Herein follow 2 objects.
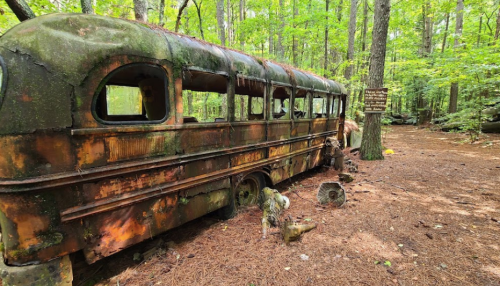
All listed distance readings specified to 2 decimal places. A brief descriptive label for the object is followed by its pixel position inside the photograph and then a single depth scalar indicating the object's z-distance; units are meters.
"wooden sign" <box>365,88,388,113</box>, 7.64
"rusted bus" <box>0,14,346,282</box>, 2.04
